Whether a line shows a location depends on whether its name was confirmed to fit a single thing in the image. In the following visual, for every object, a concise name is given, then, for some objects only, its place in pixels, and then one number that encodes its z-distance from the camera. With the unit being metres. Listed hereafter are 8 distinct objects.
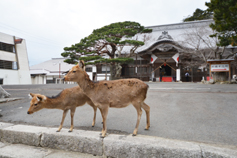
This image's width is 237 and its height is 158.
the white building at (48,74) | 33.62
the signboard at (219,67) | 15.09
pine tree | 18.19
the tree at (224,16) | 9.80
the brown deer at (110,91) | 3.08
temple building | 20.13
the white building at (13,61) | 27.69
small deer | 3.20
